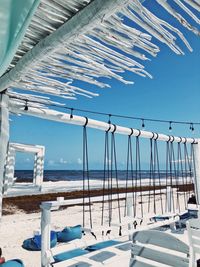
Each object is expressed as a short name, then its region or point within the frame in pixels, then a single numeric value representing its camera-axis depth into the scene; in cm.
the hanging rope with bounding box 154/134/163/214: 494
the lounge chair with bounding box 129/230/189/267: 204
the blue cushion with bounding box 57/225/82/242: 526
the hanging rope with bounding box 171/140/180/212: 527
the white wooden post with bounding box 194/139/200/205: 518
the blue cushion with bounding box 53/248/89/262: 313
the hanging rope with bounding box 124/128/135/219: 443
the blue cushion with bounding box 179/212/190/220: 588
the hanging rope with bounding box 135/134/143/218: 464
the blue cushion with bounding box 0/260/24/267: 248
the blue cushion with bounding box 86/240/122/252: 365
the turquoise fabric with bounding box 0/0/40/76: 75
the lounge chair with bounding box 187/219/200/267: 238
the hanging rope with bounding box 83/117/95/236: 383
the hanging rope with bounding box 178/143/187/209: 541
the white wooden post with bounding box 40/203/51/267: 292
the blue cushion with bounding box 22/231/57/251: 476
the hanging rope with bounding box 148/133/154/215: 480
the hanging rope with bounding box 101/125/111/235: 404
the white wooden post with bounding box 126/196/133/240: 430
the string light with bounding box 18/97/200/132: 317
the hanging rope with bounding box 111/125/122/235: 407
